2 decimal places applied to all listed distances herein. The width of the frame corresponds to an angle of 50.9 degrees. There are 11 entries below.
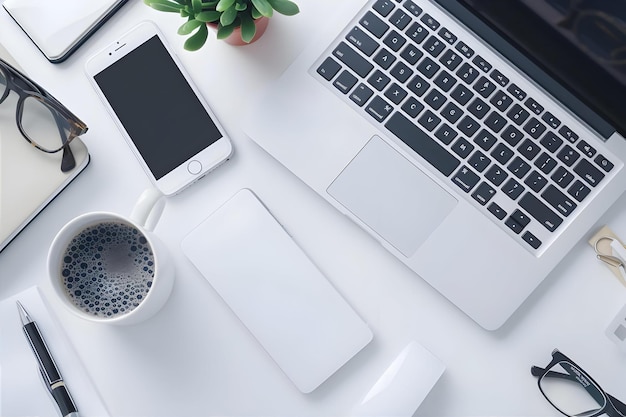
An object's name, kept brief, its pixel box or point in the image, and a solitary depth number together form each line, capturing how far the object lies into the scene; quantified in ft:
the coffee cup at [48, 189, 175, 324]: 2.27
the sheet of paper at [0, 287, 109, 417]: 2.47
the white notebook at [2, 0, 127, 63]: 2.62
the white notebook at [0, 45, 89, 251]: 2.55
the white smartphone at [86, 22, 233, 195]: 2.56
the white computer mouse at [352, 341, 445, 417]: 2.40
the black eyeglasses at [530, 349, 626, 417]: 2.44
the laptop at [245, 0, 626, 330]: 2.40
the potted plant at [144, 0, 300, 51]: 2.25
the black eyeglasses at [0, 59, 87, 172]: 2.52
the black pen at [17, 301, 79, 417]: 2.44
